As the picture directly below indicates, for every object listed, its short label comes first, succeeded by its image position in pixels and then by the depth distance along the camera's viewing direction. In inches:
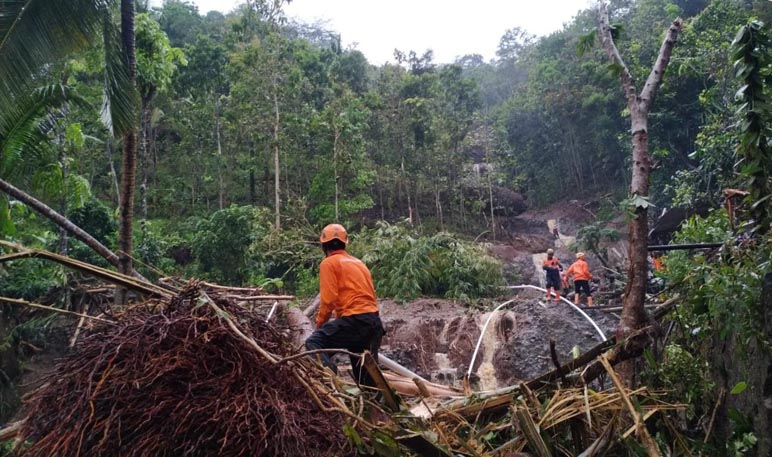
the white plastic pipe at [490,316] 426.9
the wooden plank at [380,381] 108.8
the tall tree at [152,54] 416.5
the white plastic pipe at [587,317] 399.4
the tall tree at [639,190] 150.7
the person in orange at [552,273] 508.7
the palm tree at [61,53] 256.4
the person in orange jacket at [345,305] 162.7
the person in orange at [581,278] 509.4
